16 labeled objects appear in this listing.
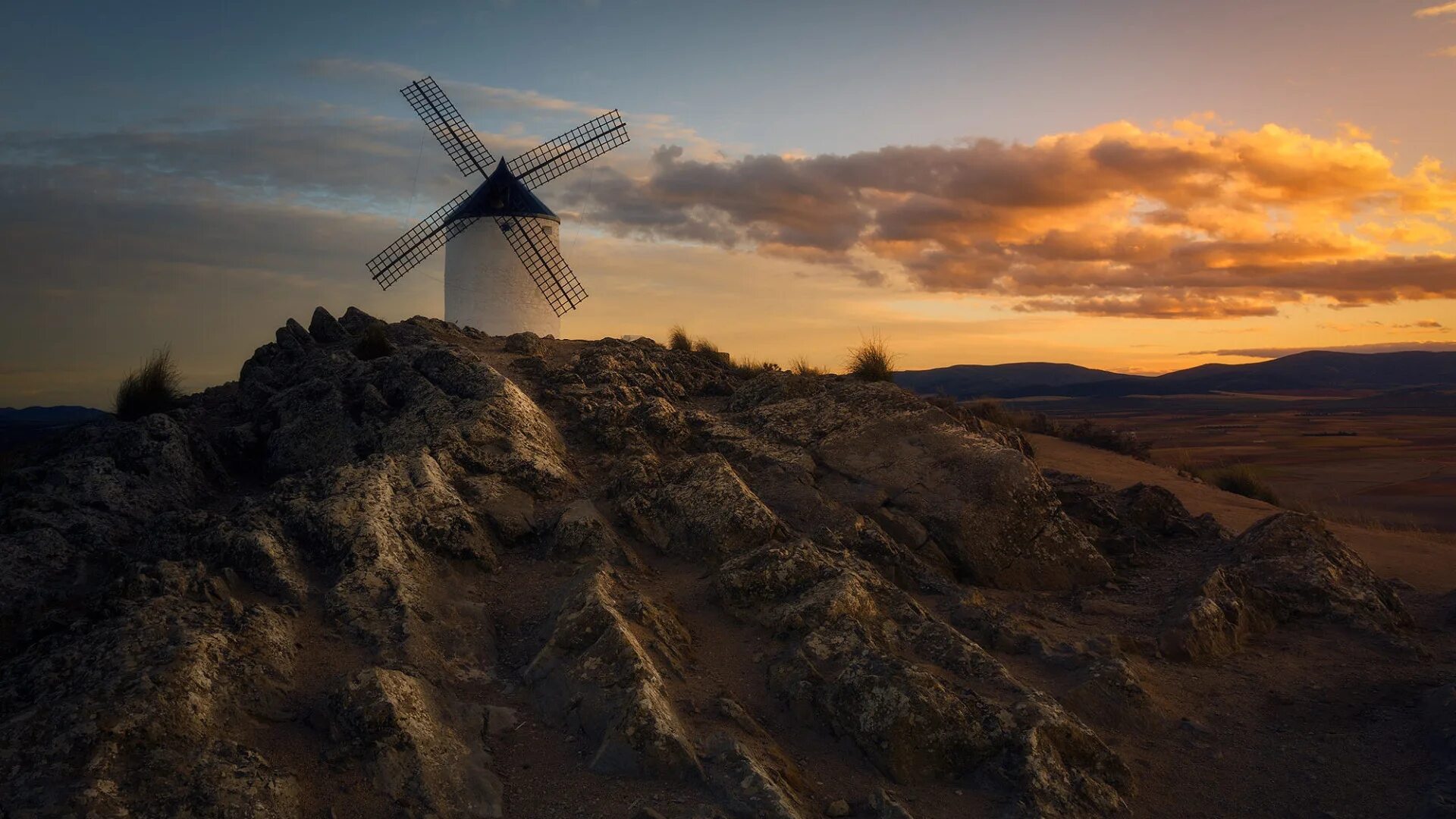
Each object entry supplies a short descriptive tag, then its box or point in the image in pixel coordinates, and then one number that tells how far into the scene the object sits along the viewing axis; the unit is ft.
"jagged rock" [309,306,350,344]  60.23
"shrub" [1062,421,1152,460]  89.20
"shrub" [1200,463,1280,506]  75.41
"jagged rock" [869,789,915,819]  20.88
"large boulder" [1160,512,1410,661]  32.83
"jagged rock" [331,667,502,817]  20.03
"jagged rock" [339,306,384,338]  62.34
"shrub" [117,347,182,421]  50.55
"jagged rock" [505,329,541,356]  57.47
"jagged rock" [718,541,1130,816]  23.13
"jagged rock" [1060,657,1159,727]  27.12
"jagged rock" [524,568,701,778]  21.45
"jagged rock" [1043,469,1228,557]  43.57
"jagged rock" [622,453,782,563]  33.19
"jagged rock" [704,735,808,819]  20.06
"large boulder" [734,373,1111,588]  37.01
